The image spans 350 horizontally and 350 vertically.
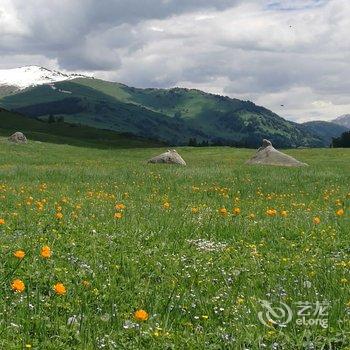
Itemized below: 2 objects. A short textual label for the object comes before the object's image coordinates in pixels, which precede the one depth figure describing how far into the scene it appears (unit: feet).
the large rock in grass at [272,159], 158.96
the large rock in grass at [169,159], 159.13
